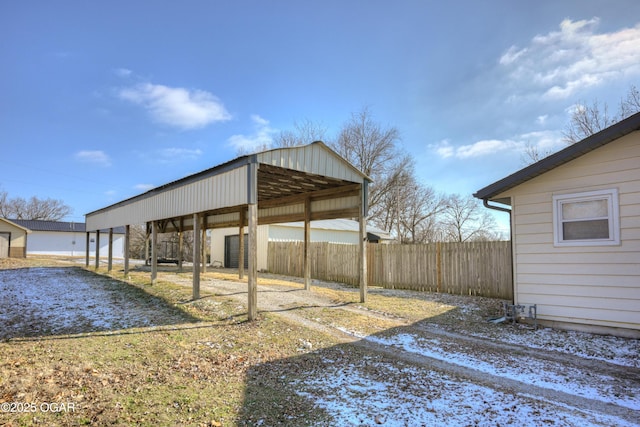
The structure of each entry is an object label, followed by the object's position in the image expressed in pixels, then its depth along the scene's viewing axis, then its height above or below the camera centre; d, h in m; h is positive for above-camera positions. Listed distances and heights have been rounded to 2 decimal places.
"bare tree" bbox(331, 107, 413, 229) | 31.47 +7.32
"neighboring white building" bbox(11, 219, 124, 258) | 36.38 -0.77
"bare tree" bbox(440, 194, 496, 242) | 35.97 +0.99
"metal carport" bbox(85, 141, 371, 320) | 7.60 +1.14
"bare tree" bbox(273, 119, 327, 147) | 32.88 +9.51
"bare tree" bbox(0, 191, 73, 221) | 53.12 +3.61
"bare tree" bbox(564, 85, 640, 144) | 18.95 +6.70
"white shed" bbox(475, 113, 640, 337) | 6.37 -0.02
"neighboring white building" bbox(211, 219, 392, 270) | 20.17 -0.29
